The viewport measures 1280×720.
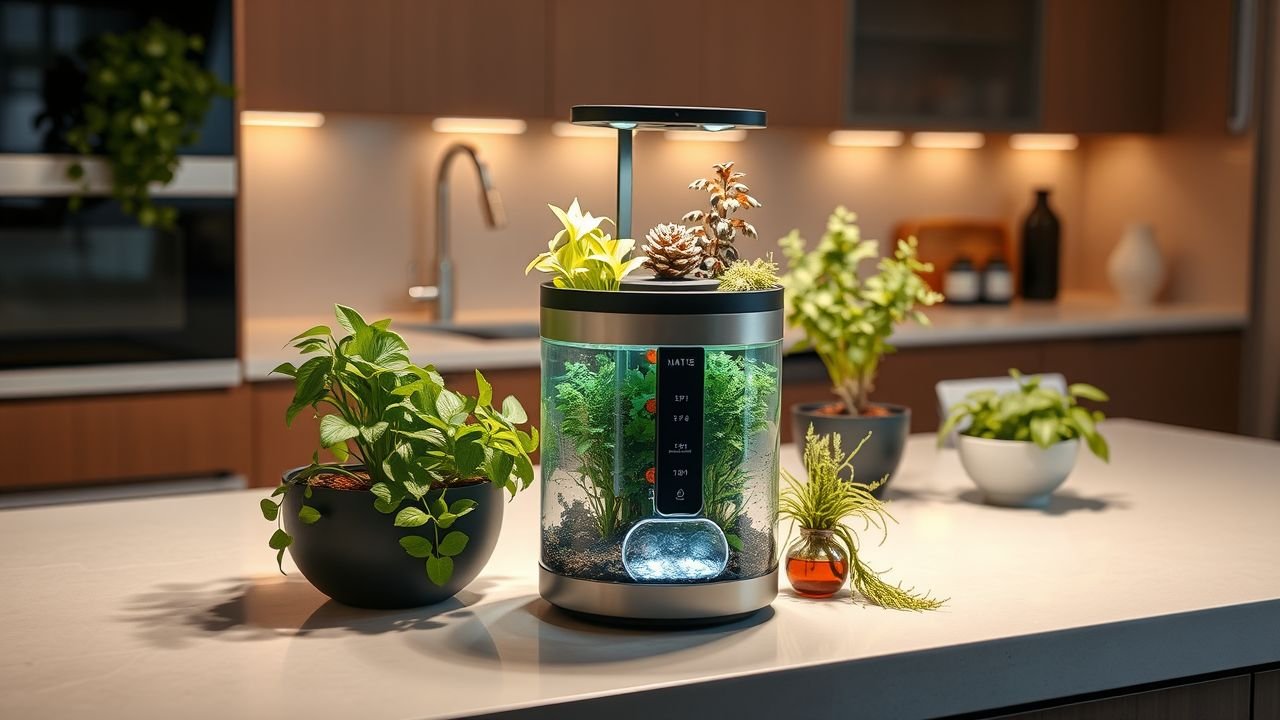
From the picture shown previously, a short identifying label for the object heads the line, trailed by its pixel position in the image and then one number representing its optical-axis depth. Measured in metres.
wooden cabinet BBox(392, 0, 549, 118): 3.48
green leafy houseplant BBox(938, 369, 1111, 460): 1.67
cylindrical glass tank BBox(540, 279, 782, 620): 1.14
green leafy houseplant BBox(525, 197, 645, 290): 1.21
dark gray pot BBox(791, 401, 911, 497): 1.75
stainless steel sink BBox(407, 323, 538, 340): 3.69
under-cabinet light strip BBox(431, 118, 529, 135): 3.87
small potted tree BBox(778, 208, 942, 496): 1.76
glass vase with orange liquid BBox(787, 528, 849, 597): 1.27
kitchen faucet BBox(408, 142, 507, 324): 3.76
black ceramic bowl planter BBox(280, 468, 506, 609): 1.18
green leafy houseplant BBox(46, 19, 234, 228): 2.84
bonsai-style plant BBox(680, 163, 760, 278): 1.26
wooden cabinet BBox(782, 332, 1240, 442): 3.73
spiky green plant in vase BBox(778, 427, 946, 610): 1.27
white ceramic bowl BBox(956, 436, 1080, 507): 1.65
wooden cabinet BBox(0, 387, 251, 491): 2.89
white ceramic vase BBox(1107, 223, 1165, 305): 4.51
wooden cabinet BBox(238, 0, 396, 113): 3.30
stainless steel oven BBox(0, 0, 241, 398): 2.84
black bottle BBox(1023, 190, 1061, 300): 4.59
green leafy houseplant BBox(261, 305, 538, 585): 1.18
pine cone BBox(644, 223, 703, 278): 1.22
